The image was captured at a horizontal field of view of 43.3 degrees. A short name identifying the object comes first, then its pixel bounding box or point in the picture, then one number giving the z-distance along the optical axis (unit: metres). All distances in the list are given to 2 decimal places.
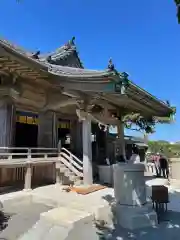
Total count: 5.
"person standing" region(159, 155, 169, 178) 12.19
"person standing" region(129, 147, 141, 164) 14.05
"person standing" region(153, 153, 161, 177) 12.99
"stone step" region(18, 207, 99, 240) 3.90
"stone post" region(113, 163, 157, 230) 5.00
